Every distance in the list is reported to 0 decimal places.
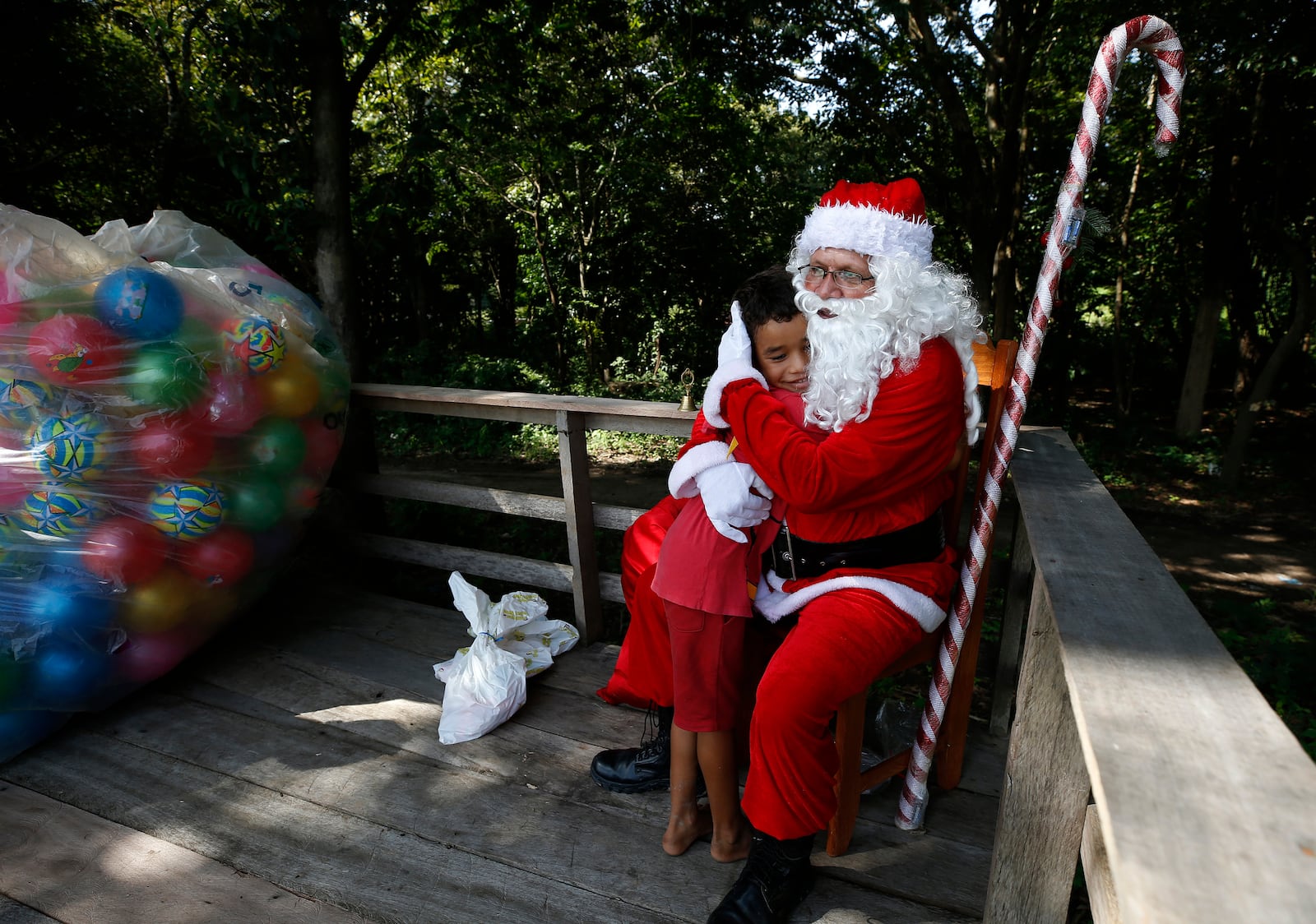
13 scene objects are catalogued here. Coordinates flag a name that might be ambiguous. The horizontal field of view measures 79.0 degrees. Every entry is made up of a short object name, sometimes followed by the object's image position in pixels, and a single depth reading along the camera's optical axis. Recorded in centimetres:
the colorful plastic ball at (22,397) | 208
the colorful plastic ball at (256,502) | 246
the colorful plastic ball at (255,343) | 239
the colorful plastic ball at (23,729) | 226
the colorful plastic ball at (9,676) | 211
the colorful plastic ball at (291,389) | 250
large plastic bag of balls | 211
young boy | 184
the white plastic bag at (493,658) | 241
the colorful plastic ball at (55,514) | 210
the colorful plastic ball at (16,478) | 207
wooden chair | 186
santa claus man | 166
